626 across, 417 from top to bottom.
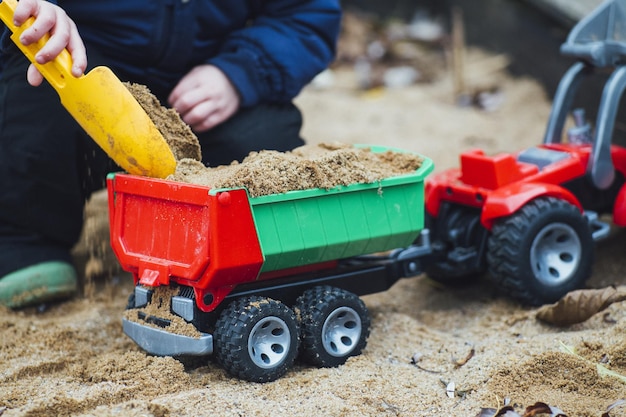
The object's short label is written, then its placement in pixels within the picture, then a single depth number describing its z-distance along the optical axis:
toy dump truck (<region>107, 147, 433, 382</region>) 1.23
